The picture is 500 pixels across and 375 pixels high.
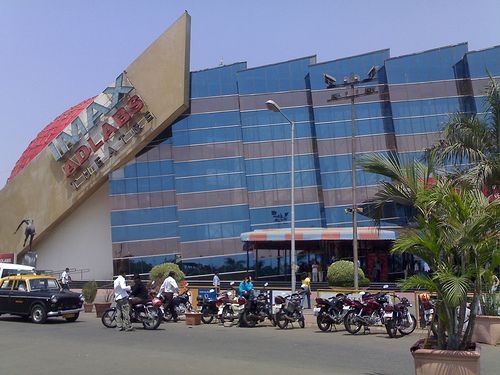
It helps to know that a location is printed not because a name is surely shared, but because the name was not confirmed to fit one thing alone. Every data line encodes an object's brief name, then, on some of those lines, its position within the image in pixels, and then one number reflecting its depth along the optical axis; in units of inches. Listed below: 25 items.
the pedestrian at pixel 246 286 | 802.5
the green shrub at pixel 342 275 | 1119.6
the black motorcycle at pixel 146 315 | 676.1
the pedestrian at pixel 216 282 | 1094.4
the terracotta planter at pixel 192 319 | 751.7
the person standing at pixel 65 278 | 1227.9
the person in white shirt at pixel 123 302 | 651.5
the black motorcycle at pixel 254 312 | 722.8
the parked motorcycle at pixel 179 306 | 779.4
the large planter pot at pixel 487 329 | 526.9
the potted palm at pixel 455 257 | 299.4
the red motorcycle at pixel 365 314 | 626.8
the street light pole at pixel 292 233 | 891.9
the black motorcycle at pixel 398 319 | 593.6
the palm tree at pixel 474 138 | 628.4
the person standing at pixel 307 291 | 869.5
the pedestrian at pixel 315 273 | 1397.6
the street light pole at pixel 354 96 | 993.5
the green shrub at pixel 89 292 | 968.2
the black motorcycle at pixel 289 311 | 694.5
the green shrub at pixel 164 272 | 1222.4
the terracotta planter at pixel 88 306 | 964.0
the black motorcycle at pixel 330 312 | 661.3
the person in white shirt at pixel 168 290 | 759.7
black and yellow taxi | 744.3
